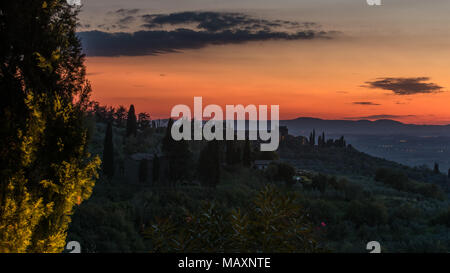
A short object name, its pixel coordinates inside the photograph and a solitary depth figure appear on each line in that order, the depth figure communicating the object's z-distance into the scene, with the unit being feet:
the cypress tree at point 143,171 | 160.56
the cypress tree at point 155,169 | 161.99
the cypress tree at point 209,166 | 155.94
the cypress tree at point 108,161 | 149.28
